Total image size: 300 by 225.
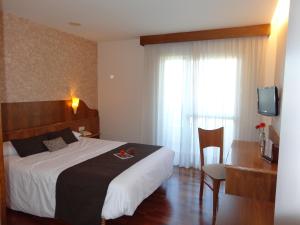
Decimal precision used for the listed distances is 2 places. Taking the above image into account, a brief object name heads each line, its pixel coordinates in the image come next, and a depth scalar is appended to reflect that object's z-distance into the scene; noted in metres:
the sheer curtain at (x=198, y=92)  3.68
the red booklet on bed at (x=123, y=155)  2.89
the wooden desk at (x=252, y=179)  1.84
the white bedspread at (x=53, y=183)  2.09
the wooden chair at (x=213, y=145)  2.49
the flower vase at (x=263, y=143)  2.33
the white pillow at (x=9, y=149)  2.79
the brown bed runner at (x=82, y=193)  2.12
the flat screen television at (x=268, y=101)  2.28
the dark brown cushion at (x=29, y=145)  2.84
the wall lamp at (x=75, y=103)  4.12
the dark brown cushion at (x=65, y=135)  3.37
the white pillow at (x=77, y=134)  3.79
